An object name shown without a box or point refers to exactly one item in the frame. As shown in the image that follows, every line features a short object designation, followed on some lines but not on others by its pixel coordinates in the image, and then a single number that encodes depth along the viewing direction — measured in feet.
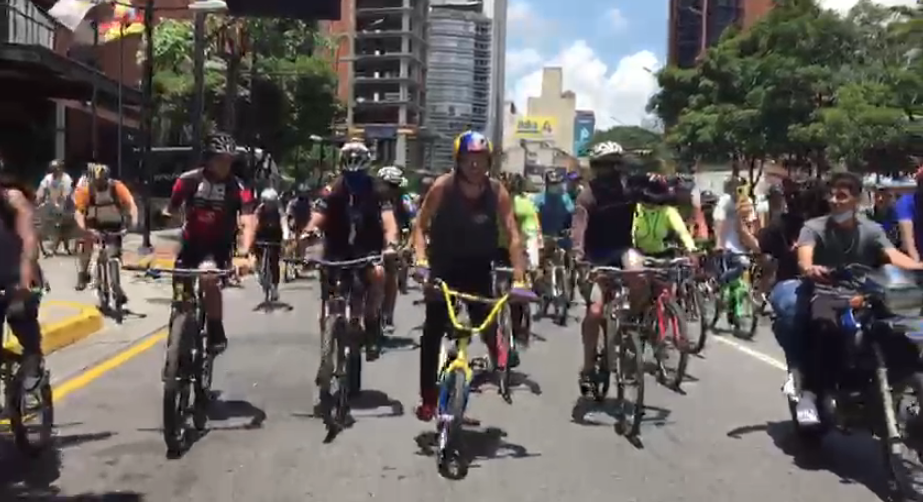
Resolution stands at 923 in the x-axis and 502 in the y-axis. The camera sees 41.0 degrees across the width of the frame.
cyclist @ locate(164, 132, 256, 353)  26.94
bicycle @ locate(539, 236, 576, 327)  49.75
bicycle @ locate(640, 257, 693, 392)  28.71
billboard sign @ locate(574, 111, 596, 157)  536.42
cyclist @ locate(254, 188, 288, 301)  55.72
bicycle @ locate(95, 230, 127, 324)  45.96
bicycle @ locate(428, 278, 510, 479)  22.94
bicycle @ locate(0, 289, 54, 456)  22.76
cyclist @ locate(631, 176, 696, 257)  32.55
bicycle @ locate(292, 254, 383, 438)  26.37
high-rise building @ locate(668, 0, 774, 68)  329.93
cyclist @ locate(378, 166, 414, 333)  42.16
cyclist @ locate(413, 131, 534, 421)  24.47
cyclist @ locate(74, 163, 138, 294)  43.93
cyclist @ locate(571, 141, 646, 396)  28.94
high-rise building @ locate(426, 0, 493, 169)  454.40
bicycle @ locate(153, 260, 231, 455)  23.99
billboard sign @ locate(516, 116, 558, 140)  533.42
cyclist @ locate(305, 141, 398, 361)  30.14
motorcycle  21.01
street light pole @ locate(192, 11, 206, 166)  84.89
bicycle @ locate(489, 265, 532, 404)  27.35
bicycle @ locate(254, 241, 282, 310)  56.03
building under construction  377.71
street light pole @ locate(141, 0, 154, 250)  80.59
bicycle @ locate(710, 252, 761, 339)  48.01
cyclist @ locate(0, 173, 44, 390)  21.29
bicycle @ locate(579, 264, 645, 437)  26.68
